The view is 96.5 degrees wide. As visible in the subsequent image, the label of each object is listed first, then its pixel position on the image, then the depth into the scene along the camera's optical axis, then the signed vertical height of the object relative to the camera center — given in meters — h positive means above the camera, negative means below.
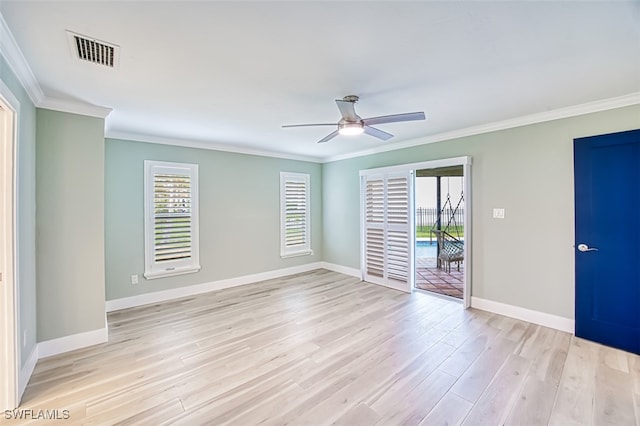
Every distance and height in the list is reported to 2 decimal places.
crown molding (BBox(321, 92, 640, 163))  2.87 +1.15
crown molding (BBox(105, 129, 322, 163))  4.03 +1.14
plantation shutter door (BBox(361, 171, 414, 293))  4.70 -0.27
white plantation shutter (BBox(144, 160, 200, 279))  4.24 -0.08
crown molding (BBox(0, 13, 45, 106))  1.73 +1.07
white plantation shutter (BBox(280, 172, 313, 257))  5.77 -0.02
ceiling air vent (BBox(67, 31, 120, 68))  1.82 +1.11
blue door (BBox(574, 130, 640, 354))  2.76 -0.24
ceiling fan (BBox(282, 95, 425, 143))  2.58 +0.89
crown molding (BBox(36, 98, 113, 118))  2.74 +1.07
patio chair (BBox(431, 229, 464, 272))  5.97 -0.78
